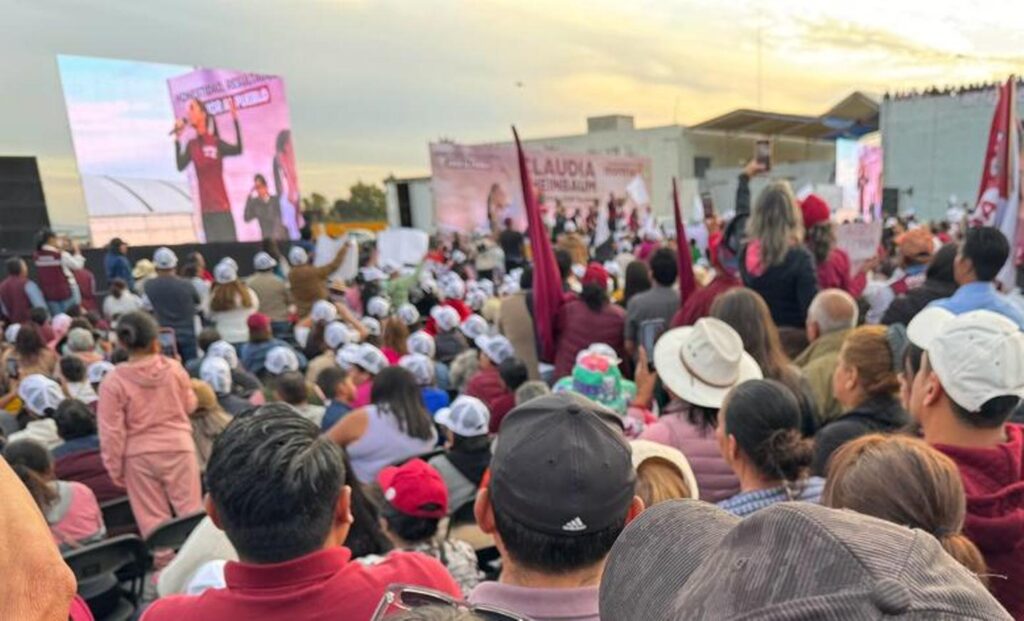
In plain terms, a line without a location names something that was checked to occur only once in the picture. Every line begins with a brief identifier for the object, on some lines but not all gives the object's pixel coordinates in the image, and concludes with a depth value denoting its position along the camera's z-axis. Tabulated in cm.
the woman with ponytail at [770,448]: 196
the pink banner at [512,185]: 1655
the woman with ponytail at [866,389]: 232
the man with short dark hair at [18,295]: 823
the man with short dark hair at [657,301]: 442
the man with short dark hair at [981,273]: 313
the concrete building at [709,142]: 3111
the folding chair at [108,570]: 270
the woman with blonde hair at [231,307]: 720
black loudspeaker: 1305
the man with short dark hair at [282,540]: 141
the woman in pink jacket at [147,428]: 368
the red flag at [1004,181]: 440
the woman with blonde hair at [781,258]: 381
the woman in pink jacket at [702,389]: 248
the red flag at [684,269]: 450
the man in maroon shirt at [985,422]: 166
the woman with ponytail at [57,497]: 288
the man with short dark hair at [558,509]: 139
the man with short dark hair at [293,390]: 408
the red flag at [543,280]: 439
